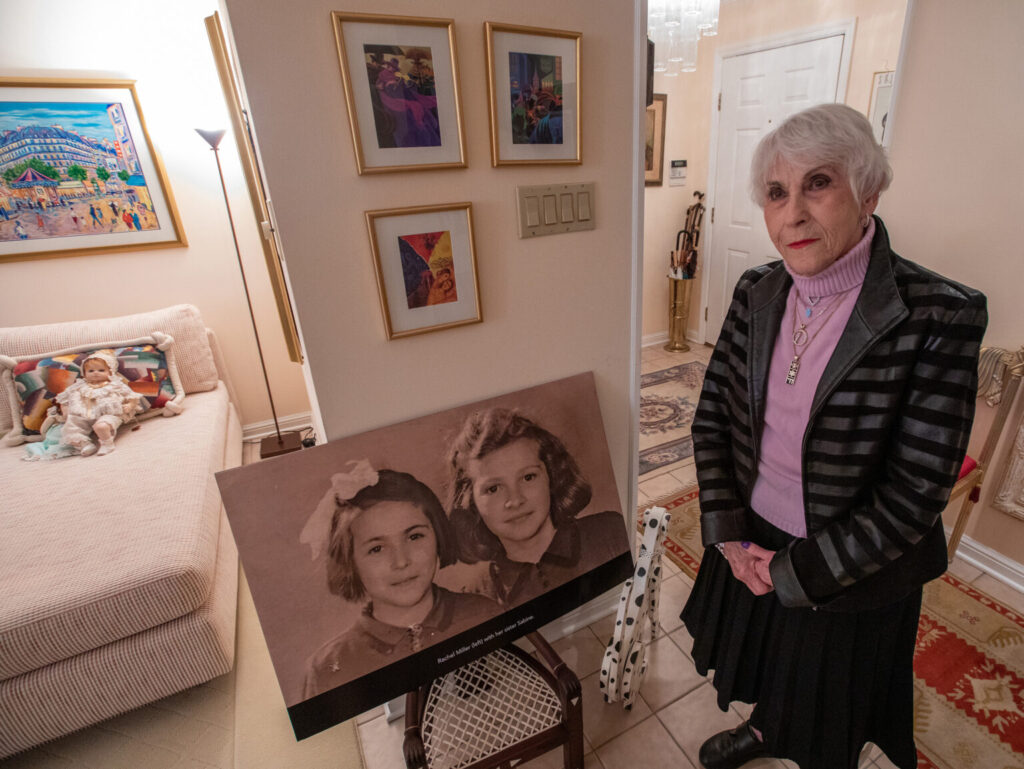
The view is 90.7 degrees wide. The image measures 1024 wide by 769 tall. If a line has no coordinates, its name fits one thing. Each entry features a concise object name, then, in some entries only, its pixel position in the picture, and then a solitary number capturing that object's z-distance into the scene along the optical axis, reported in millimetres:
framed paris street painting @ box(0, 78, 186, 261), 2268
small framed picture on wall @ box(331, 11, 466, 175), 914
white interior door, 2994
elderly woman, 797
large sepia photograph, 1011
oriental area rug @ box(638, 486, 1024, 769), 1337
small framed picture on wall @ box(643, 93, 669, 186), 3682
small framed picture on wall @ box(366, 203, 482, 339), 1026
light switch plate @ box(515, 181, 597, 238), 1165
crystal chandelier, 2389
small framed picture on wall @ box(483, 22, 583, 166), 1042
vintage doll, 2086
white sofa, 1399
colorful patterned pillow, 2189
